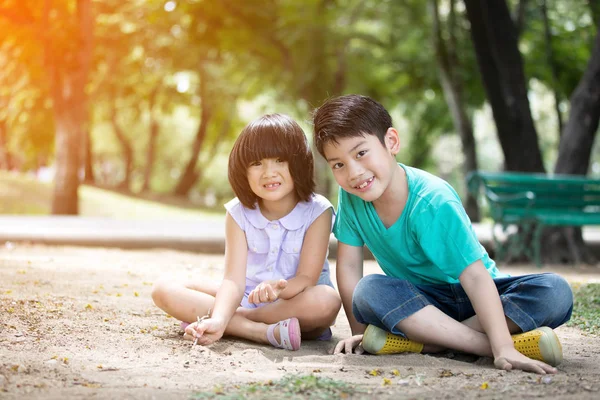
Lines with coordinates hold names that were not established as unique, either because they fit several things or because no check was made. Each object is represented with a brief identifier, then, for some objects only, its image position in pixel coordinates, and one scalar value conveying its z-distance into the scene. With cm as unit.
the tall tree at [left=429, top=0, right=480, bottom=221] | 1264
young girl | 343
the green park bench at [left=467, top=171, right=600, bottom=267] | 763
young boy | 300
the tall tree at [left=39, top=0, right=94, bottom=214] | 1298
